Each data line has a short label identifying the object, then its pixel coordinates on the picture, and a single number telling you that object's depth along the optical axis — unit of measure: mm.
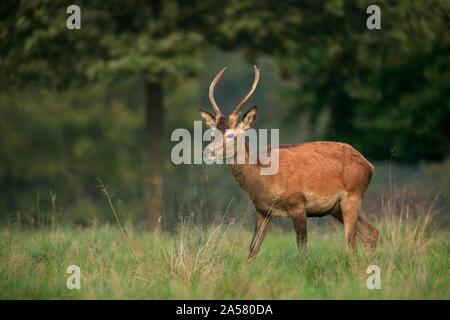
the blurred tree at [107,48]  13320
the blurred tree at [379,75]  13883
